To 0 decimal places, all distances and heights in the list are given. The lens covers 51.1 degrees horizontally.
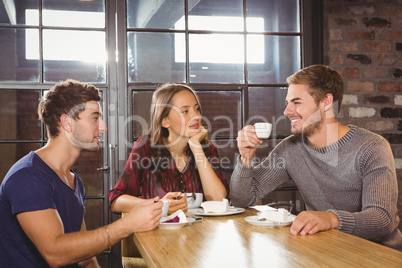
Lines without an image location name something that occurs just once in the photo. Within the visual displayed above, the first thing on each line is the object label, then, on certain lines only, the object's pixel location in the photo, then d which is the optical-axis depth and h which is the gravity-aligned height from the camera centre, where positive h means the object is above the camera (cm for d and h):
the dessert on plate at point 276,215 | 151 -29
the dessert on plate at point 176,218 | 154 -30
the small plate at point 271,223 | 150 -32
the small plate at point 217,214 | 175 -33
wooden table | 106 -33
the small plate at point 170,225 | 151 -32
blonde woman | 226 -11
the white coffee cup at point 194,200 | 186 -29
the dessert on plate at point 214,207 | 178 -30
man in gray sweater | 168 -14
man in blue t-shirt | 135 -22
